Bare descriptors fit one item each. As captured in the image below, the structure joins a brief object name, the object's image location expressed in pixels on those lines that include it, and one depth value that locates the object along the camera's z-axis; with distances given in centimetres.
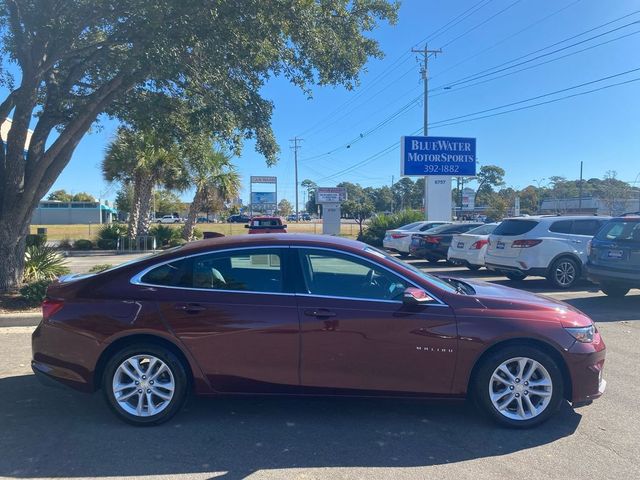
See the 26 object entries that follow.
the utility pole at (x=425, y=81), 3569
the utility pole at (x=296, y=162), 7194
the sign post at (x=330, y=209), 3222
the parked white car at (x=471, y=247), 1409
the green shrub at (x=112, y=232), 2600
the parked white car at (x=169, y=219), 8364
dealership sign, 2562
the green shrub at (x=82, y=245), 2542
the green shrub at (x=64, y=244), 2523
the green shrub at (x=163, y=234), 2747
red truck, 2017
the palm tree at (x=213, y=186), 2750
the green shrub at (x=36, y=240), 1642
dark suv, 939
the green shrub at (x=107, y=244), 2564
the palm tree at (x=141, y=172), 2348
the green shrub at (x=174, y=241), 2800
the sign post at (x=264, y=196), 4816
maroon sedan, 422
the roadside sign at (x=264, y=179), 4806
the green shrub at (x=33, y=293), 847
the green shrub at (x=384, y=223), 2786
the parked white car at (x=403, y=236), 1909
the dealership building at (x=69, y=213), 8644
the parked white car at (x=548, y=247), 1166
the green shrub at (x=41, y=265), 1012
